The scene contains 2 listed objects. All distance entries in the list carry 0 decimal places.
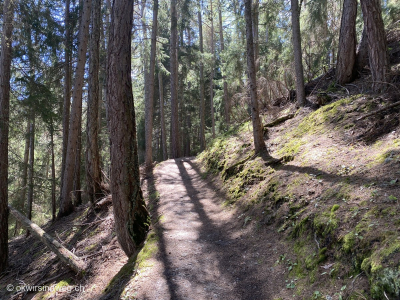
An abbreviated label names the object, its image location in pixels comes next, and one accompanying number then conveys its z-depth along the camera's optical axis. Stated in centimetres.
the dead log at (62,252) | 609
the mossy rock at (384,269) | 249
